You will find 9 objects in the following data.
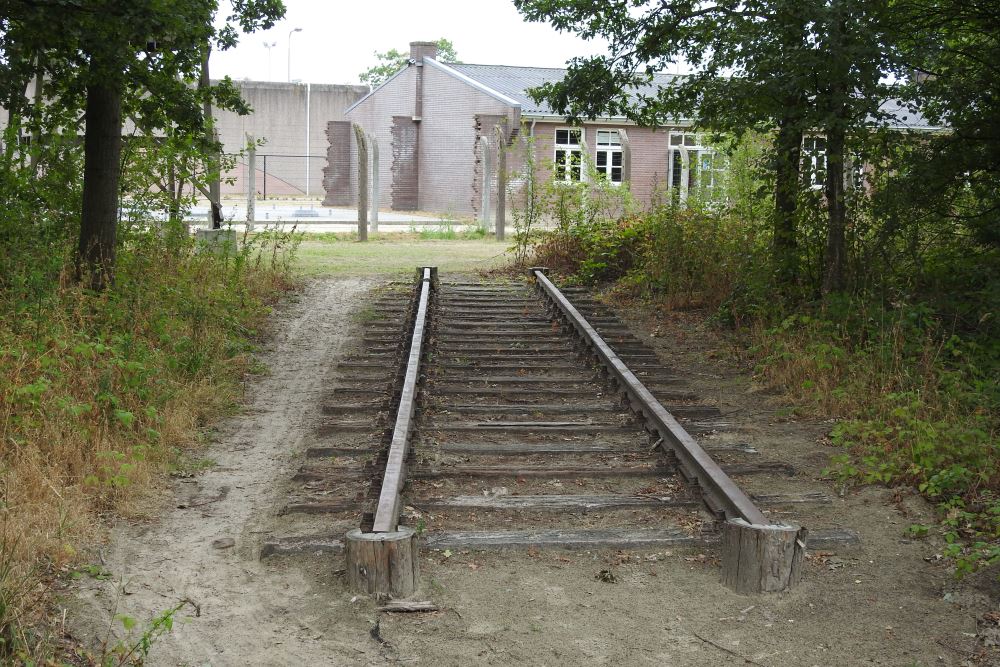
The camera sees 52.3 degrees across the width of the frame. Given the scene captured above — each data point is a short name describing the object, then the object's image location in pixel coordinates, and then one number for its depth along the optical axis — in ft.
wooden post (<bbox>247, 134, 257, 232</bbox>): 64.75
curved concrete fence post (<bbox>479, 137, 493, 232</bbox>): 75.31
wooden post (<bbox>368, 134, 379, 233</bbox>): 74.79
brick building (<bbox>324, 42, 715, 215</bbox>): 114.73
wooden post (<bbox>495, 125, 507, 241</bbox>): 66.03
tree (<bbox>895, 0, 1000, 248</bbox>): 26.61
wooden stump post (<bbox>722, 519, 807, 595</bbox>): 14.25
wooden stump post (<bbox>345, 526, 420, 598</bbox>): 13.84
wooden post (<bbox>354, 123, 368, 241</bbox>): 69.41
